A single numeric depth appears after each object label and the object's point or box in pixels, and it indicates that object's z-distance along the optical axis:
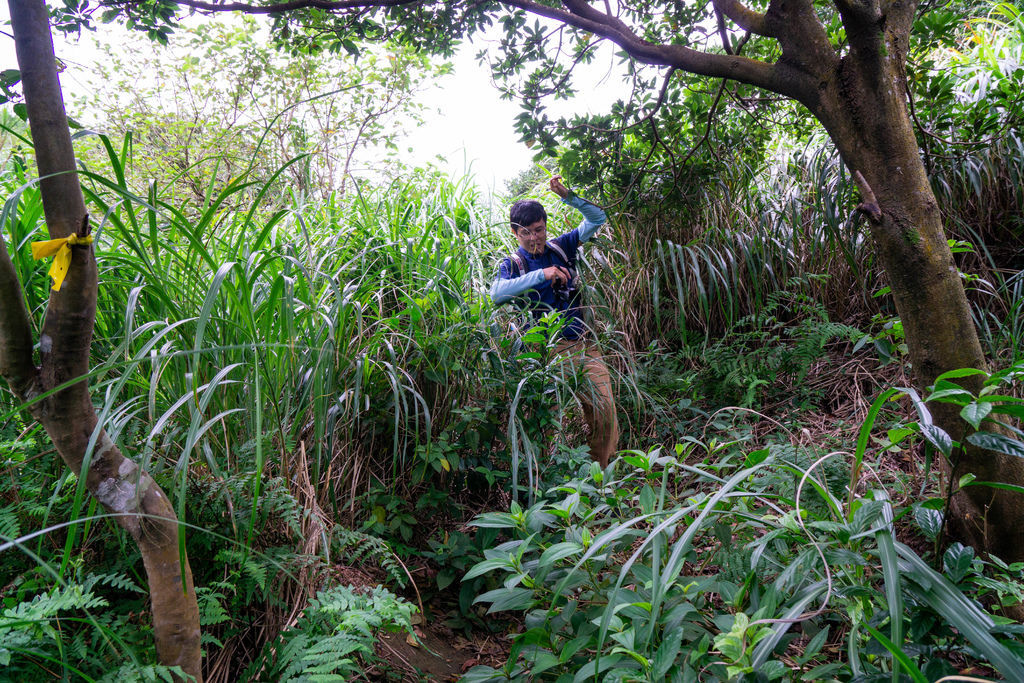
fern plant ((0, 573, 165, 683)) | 1.07
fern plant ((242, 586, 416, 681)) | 1.19
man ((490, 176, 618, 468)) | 2.81
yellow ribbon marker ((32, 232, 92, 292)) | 0.90
